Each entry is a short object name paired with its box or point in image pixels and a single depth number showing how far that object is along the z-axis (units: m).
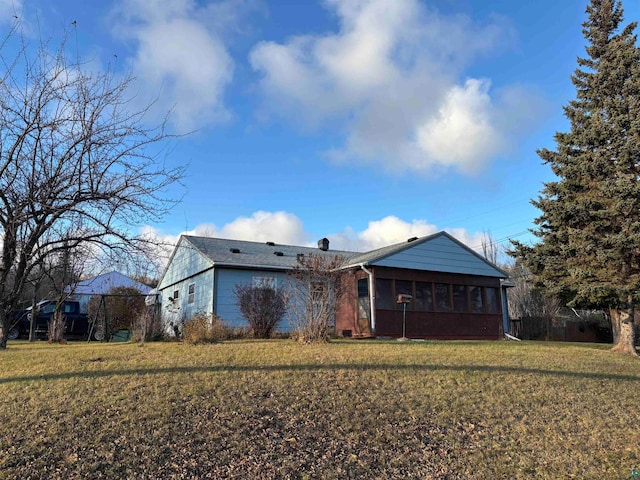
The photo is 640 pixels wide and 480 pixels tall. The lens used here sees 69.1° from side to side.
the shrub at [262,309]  12.66
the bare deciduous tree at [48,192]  9.15
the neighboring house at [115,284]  25.93
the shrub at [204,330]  10.21
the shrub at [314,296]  10.39
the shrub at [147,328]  12.18
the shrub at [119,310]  18.14
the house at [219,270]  16.31
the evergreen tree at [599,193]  12.53
